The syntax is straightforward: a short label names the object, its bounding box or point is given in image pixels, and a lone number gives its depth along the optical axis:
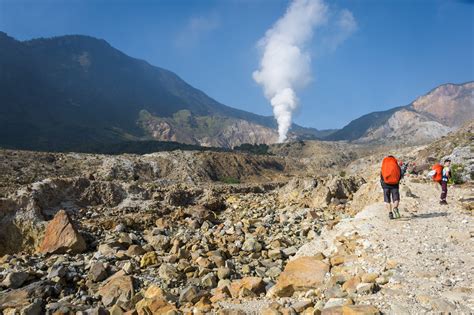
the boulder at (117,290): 6.80
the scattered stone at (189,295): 6.38
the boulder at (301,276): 6.13
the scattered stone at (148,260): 8.67
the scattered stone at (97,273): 7.86
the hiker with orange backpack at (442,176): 9.80
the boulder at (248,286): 6.36
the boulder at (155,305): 5.92
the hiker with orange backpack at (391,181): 8.32
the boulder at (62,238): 9.75
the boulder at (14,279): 7.39
